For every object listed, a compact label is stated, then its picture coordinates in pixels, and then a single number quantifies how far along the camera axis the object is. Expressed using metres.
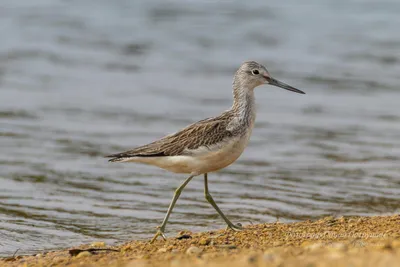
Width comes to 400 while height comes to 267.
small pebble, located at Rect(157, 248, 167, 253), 14.14
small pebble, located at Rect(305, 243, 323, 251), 12.57
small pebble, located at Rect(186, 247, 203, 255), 13.34
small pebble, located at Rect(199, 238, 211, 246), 14.63
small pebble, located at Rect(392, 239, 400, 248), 12.47
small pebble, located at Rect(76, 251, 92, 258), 14.08
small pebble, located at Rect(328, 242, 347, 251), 12.18
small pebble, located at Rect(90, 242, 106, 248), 15.40
